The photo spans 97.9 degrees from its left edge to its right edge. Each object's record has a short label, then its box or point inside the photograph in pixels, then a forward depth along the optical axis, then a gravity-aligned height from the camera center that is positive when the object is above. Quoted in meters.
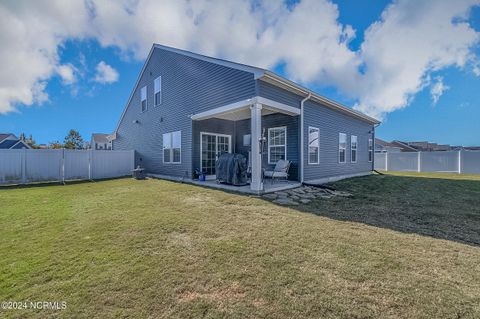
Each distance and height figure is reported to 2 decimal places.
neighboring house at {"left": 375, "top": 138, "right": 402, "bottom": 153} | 29.45 +1.53
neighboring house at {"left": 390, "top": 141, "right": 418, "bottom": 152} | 32.40 +2.00
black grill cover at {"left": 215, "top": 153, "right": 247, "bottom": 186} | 7.89 -0.46
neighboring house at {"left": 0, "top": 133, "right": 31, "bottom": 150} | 25.42 +2.00
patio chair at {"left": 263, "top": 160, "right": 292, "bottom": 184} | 8.20 -0.52
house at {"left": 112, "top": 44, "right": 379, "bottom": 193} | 7.48 +1.76
